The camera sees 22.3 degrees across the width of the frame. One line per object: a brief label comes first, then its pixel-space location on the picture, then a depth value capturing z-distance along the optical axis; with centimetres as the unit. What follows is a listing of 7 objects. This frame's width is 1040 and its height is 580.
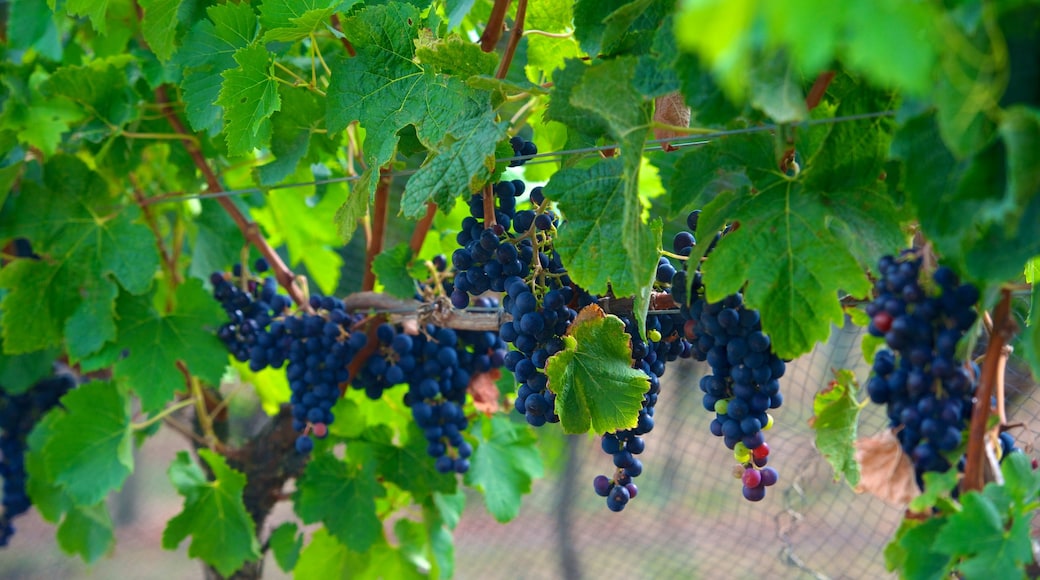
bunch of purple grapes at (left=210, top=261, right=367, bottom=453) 262
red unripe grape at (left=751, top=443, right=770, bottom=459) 218
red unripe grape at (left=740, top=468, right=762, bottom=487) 218
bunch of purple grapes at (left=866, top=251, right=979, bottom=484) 202
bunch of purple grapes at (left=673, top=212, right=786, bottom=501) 215
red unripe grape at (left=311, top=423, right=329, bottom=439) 267
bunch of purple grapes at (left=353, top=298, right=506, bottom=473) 261
